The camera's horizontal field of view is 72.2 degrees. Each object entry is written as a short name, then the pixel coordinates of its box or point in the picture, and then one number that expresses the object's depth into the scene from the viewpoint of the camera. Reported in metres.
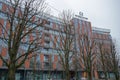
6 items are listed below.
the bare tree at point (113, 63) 14.10
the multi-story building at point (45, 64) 18.37
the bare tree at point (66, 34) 9.34
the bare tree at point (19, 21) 5.98
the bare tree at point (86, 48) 11.50
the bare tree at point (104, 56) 16.07
